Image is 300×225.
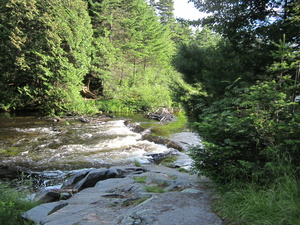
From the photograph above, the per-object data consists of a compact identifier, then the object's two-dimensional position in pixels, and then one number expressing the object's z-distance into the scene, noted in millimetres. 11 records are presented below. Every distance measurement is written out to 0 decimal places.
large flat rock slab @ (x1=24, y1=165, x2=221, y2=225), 2740
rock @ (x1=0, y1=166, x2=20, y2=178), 6470
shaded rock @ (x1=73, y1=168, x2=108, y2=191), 5372
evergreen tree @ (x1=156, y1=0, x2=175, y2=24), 44938
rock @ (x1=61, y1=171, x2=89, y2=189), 5676
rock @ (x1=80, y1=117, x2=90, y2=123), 14084
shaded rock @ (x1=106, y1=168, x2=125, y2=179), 5684
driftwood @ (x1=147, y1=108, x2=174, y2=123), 15516
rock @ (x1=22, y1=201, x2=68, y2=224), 3665
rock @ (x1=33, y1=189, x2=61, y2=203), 4638
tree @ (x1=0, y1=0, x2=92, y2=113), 13953
